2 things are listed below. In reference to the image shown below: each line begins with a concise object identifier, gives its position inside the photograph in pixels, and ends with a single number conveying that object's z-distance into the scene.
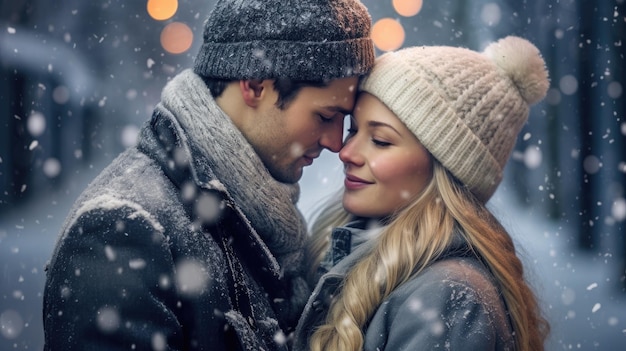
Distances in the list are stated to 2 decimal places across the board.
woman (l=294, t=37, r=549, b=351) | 2.27
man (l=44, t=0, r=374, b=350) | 1.90
